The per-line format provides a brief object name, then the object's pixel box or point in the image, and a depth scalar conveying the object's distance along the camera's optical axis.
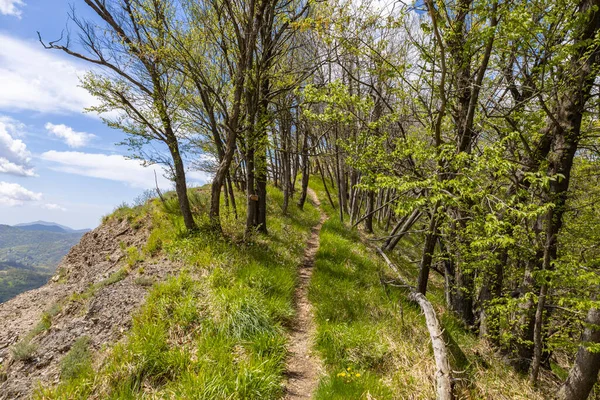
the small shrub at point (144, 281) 7.36
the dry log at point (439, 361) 3.74
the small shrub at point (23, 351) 5.87
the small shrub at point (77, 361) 4.71
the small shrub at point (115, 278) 8.49
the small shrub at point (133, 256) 9.22
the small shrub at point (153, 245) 9.72
